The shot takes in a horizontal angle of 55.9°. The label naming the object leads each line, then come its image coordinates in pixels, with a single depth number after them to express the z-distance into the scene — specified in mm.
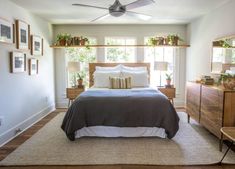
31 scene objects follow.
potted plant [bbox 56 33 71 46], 6078
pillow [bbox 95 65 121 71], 5842
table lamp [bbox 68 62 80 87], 5824
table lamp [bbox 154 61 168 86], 5887
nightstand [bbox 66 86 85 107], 5816
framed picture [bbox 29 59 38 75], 4691
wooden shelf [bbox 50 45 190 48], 6121
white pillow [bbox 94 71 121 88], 5430
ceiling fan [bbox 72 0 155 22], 3235
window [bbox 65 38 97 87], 6456
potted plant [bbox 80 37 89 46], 6128
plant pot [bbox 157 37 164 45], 6109
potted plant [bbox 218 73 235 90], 3326
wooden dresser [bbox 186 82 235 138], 3195
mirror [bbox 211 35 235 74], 3941
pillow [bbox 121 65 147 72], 5823
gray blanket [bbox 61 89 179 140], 3703
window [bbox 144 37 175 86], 6473
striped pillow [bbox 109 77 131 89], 5176
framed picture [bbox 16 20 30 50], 4098
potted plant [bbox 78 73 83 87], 6031
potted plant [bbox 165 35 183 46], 6102
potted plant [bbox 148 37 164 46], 6082
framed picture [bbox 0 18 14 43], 3516
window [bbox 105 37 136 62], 6453
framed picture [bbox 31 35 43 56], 4843
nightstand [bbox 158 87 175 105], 5836
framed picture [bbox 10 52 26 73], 3877
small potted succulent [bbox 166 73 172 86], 6043
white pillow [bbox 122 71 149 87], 5406
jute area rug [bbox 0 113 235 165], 2947
